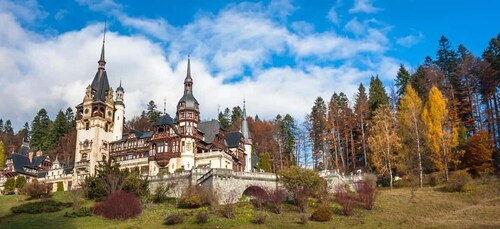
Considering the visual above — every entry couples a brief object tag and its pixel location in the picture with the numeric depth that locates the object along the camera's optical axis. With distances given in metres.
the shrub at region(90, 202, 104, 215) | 45.67
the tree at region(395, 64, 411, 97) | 76.06
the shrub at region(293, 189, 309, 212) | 46.28
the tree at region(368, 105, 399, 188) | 56.78
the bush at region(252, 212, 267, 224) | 40.75
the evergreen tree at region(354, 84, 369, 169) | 66.25
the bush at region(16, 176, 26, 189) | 66.65
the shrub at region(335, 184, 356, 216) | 44.44
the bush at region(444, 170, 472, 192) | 49.78
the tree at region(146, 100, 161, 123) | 100.24
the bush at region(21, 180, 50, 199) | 55.22
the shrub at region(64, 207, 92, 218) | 45.19
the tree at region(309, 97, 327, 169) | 76.00
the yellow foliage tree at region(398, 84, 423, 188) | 57.28
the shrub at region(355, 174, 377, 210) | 46.16
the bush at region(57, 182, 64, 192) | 68.96
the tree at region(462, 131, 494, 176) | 53.53
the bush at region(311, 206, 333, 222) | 41.69
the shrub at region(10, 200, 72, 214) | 47.95
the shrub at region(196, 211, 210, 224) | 40.91
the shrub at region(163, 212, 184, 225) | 40.91
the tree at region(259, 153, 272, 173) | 70.75
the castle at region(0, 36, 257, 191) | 64.75
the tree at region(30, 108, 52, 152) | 98.38
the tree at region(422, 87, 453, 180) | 55.19
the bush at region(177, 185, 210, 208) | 47.25
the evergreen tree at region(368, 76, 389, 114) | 70.31
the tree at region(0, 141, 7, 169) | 82.38
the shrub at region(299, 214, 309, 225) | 40.69
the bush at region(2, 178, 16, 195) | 67.06
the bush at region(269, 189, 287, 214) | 46.03
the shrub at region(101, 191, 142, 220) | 44.22
